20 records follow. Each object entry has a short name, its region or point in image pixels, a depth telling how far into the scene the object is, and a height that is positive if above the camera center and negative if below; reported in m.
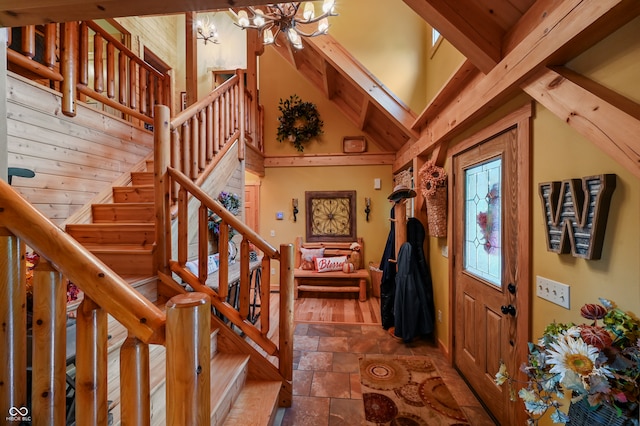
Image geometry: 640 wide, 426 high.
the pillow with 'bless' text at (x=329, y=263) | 4.39 -0.90
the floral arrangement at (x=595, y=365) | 0.78 -0.49
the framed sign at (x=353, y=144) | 4.73 +1.23
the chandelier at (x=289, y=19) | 2.45 +1.89
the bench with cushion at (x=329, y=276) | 4.29 -1.08
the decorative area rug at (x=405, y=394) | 1.83 -1.47
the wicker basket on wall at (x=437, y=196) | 2.58 +0.15
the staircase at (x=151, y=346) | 1.41 -0.78
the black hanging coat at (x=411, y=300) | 2.84 -1.00
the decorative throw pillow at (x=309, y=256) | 4.51 -0.80
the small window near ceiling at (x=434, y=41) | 2.59 +1.76
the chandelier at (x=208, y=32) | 4.75 +3.41
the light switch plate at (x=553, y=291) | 1.27 -0.42
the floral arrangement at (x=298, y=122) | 4.74 +1.65
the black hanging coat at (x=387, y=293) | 3.19 -1.03
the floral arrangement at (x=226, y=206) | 2.75 +0.06
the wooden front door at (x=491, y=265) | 1.57 -0.40
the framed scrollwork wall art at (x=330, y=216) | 4.77 -0.09
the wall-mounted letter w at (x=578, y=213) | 1.04 -0.01
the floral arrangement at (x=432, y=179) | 2.57 +0.33
